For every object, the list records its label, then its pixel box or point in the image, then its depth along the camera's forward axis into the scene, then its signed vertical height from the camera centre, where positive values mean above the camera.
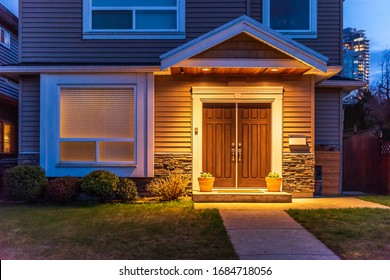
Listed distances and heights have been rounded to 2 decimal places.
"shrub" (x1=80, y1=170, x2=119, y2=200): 8.35 -0.89
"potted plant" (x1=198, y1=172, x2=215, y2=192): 8.93 -0.89
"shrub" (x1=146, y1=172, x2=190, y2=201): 8.71 -1.01
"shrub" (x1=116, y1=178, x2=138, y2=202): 8.57 -1.04
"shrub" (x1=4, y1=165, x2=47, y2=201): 8.26 -0.87
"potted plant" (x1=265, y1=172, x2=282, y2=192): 9.06 -0.89
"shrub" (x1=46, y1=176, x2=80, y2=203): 8.27 -0.98
